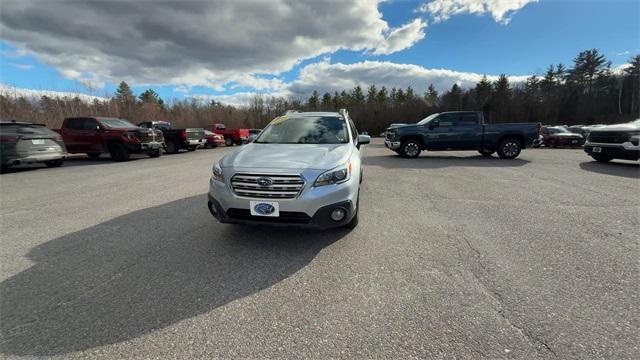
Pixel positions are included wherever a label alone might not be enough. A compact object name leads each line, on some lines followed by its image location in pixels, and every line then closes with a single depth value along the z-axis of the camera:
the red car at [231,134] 25.42
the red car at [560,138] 20.20
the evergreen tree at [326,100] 74.19
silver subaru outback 3.26
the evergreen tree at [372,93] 75.75
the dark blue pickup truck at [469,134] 12.15
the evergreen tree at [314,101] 75.04
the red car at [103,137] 12.51
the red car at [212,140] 21.98
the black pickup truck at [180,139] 17.09
